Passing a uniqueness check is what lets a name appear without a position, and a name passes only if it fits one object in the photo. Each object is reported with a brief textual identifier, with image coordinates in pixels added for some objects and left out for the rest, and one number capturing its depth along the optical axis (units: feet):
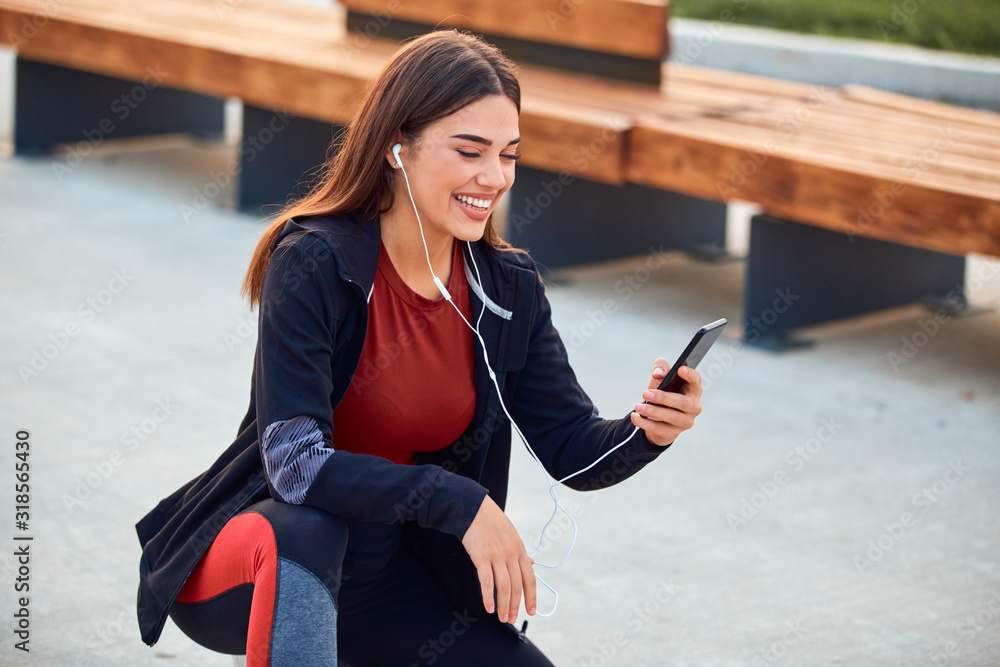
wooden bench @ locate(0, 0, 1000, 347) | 19.99
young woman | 11.33
